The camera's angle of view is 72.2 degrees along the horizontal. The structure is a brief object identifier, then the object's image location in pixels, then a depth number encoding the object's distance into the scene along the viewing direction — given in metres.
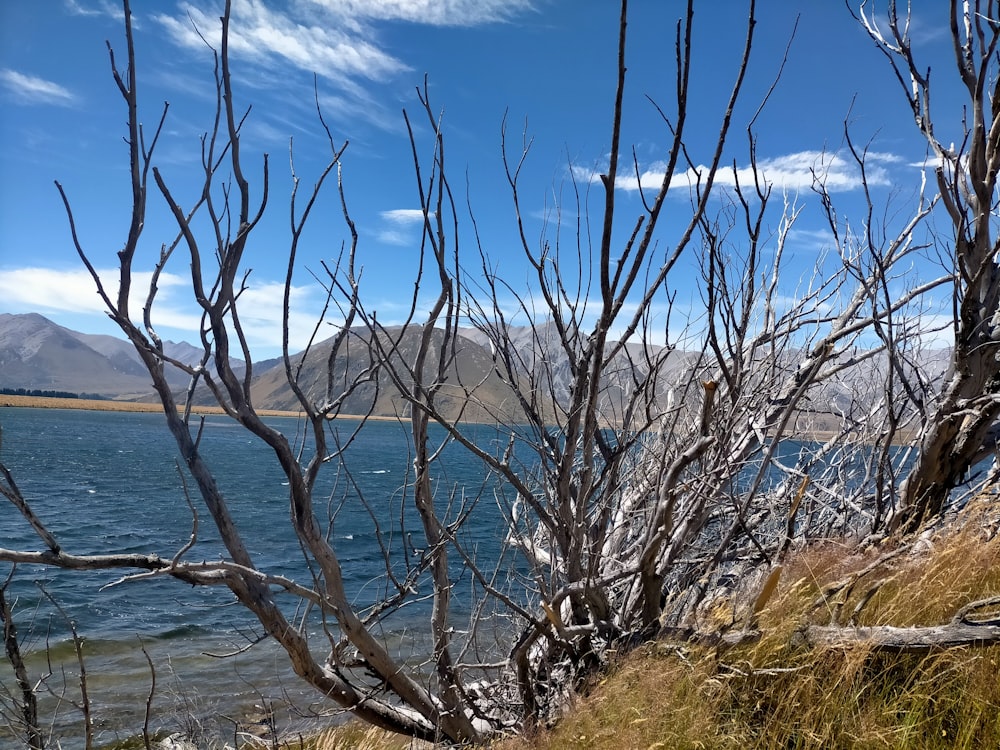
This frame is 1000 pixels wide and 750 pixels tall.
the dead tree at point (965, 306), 3.55
